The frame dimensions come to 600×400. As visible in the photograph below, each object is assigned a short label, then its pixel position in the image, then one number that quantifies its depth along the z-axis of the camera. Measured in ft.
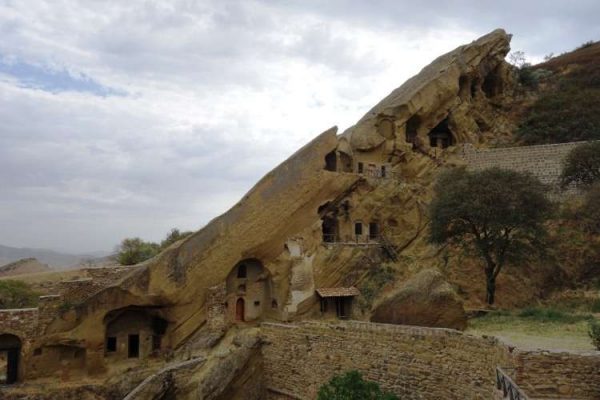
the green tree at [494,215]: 69.56
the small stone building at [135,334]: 81.97
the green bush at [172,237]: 134.88
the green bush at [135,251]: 105.60
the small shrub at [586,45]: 187.96
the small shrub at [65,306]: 76.43
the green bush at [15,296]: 95.72
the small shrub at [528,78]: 138.31
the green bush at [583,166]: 87.61
